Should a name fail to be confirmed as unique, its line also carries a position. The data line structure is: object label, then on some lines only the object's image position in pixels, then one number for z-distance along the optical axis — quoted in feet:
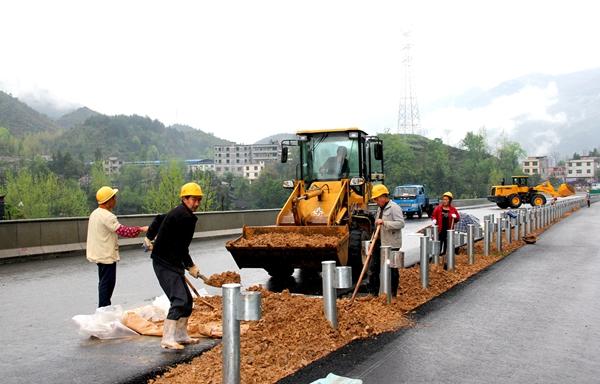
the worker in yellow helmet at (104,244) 24.54
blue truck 128.67
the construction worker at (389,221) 29.60
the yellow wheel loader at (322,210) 33.68
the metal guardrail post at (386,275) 28.32
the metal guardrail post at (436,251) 36.55
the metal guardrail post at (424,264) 32.54
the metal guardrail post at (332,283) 22.66
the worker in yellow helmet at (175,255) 20.98
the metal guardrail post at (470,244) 43.92
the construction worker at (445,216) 42.93
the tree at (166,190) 362.94
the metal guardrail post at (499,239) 53.12
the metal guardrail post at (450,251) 38.77
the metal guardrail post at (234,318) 15.75
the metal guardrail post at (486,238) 49.16
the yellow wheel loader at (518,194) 157.89
